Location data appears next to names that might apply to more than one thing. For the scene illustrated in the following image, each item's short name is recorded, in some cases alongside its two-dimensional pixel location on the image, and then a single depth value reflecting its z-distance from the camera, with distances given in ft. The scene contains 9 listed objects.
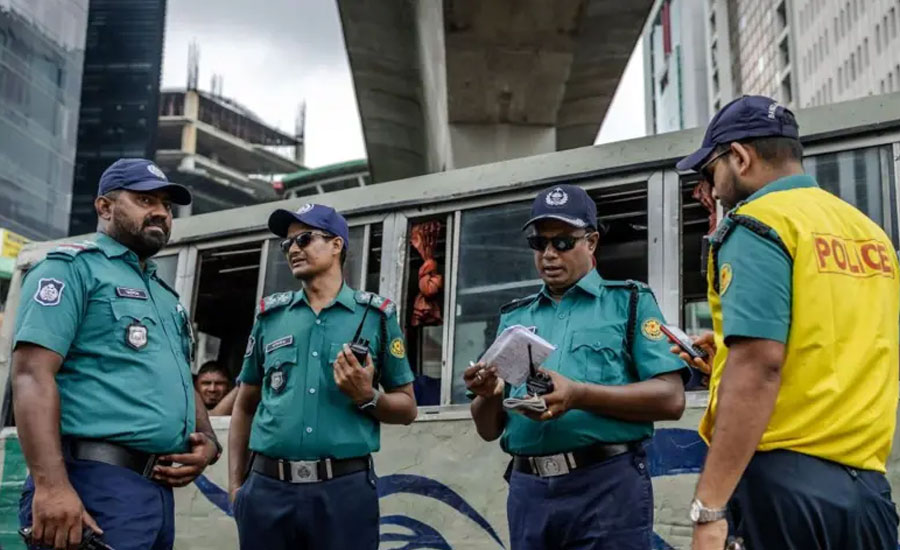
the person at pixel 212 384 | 22.98
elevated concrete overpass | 34.45
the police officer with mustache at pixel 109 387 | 9.66
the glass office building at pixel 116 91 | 135.85
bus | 15.40
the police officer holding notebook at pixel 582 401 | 10.00
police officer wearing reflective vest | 6.85
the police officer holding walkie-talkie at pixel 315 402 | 11.57
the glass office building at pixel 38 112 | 105.70
